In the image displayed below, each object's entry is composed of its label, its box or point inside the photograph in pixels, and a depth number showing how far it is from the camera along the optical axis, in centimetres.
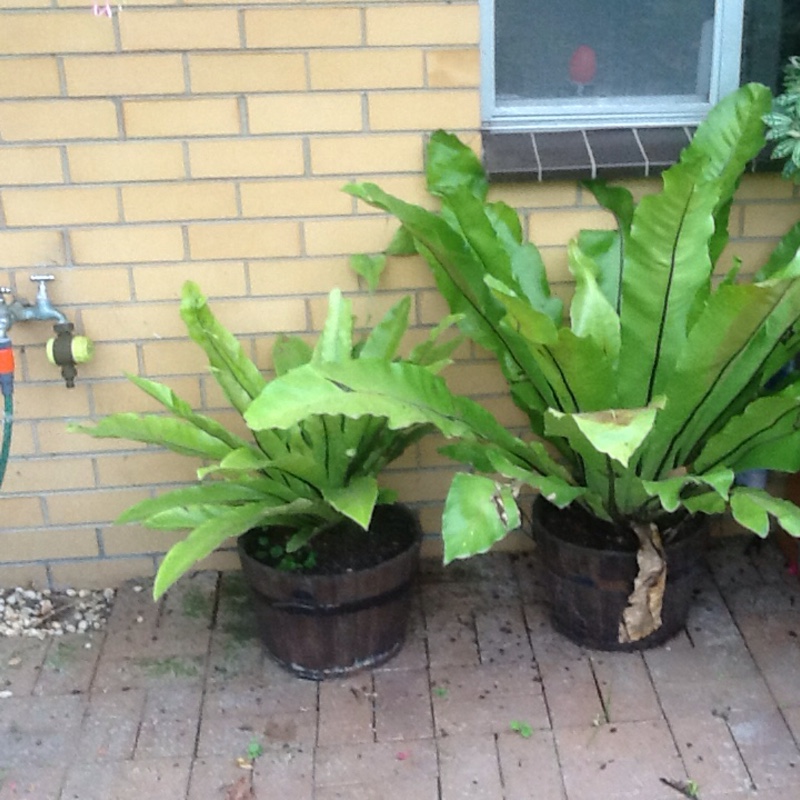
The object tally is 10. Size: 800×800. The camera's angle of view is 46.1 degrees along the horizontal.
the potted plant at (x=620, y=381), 181
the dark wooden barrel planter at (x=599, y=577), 216
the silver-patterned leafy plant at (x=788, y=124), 208
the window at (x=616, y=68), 234
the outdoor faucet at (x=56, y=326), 227
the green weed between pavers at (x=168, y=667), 226
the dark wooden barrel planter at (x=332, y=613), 211
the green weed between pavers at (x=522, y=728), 202
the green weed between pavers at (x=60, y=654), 232
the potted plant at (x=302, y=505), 201
